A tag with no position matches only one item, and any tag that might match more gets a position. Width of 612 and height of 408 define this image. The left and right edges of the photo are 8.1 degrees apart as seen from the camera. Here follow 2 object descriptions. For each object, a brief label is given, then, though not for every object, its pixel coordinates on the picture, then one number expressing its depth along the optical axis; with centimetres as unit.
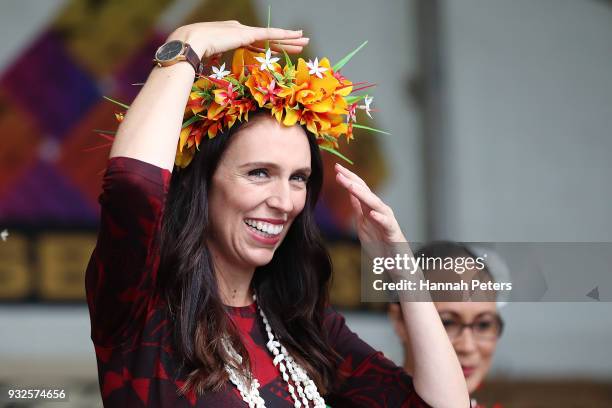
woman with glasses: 594
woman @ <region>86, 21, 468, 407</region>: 538
